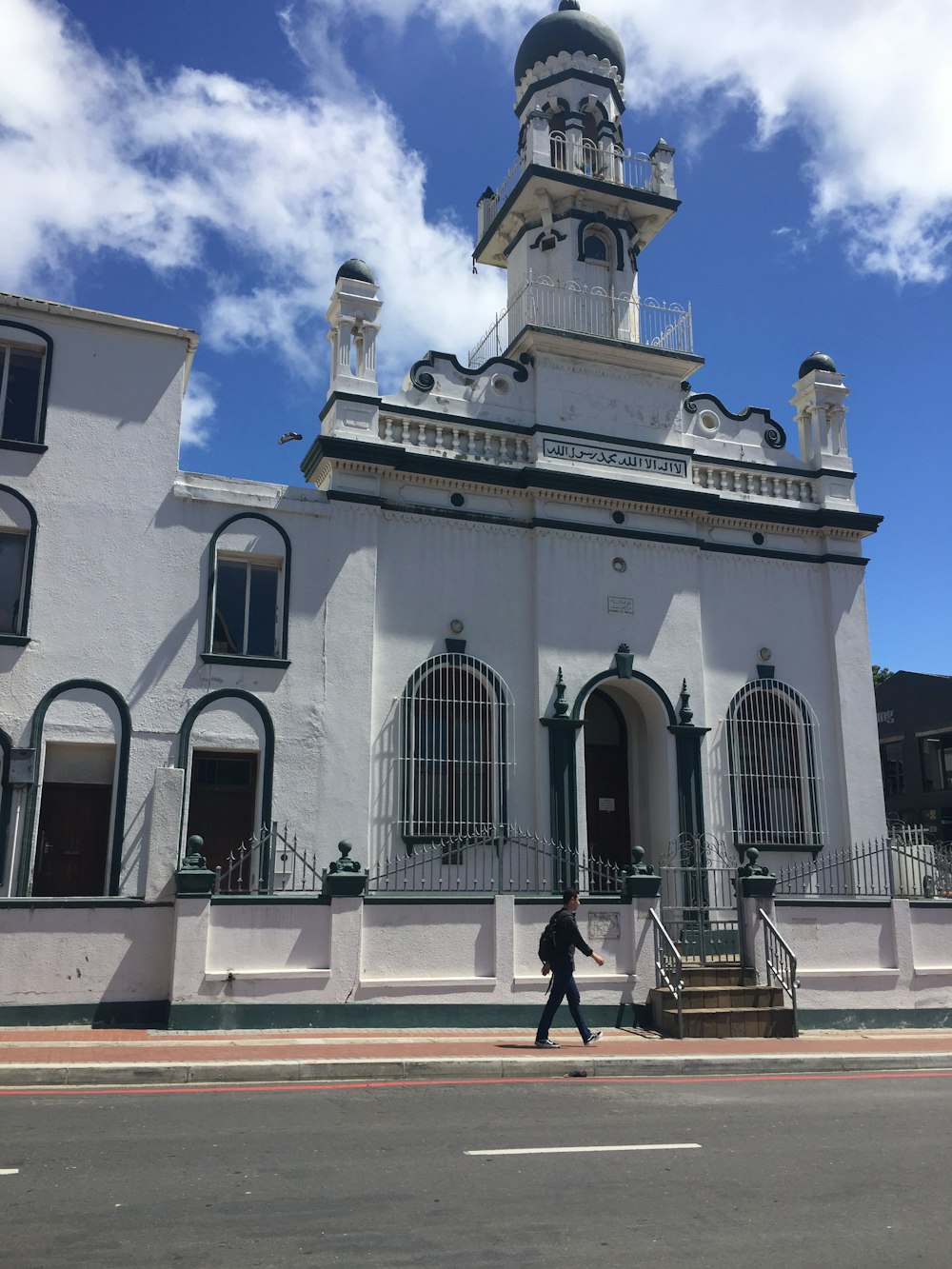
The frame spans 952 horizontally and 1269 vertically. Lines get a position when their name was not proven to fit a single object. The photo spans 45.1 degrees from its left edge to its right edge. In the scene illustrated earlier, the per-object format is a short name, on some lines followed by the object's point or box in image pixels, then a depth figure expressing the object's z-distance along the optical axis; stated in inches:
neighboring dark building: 1643.7
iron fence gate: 570.6
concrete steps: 513.0
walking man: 458.9
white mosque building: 513.3
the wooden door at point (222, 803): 603.2
